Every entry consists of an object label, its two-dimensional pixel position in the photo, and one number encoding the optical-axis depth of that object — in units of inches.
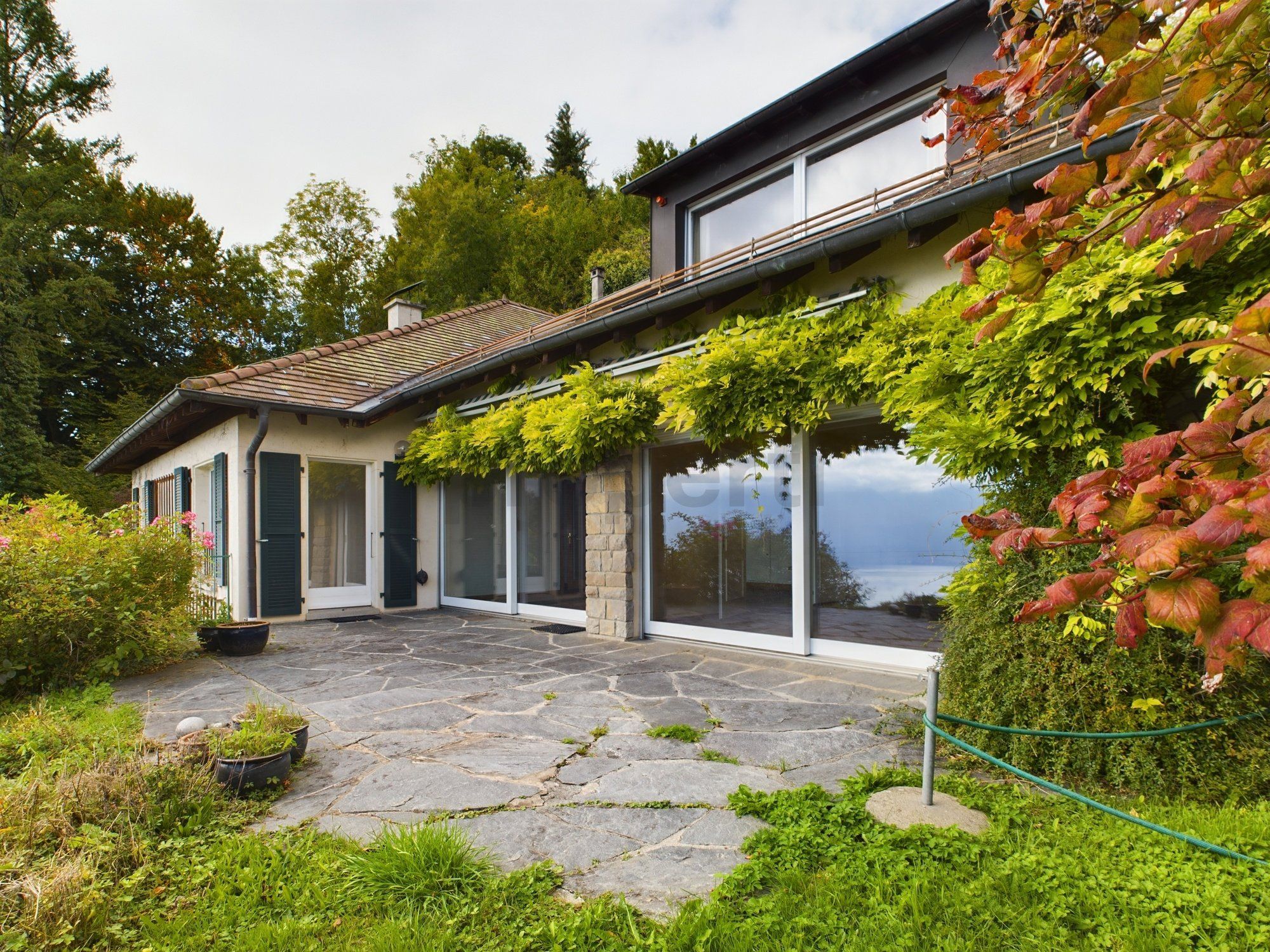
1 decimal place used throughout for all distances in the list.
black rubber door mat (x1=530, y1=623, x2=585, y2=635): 318.1
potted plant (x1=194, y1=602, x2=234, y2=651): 278.1
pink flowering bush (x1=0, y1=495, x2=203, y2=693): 213.8
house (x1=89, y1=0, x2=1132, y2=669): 222.8
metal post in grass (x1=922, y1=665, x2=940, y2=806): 112.1
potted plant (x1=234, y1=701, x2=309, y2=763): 139.9
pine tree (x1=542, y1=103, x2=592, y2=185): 1145.4
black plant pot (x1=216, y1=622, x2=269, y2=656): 273.9
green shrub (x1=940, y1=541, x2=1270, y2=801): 112.9
